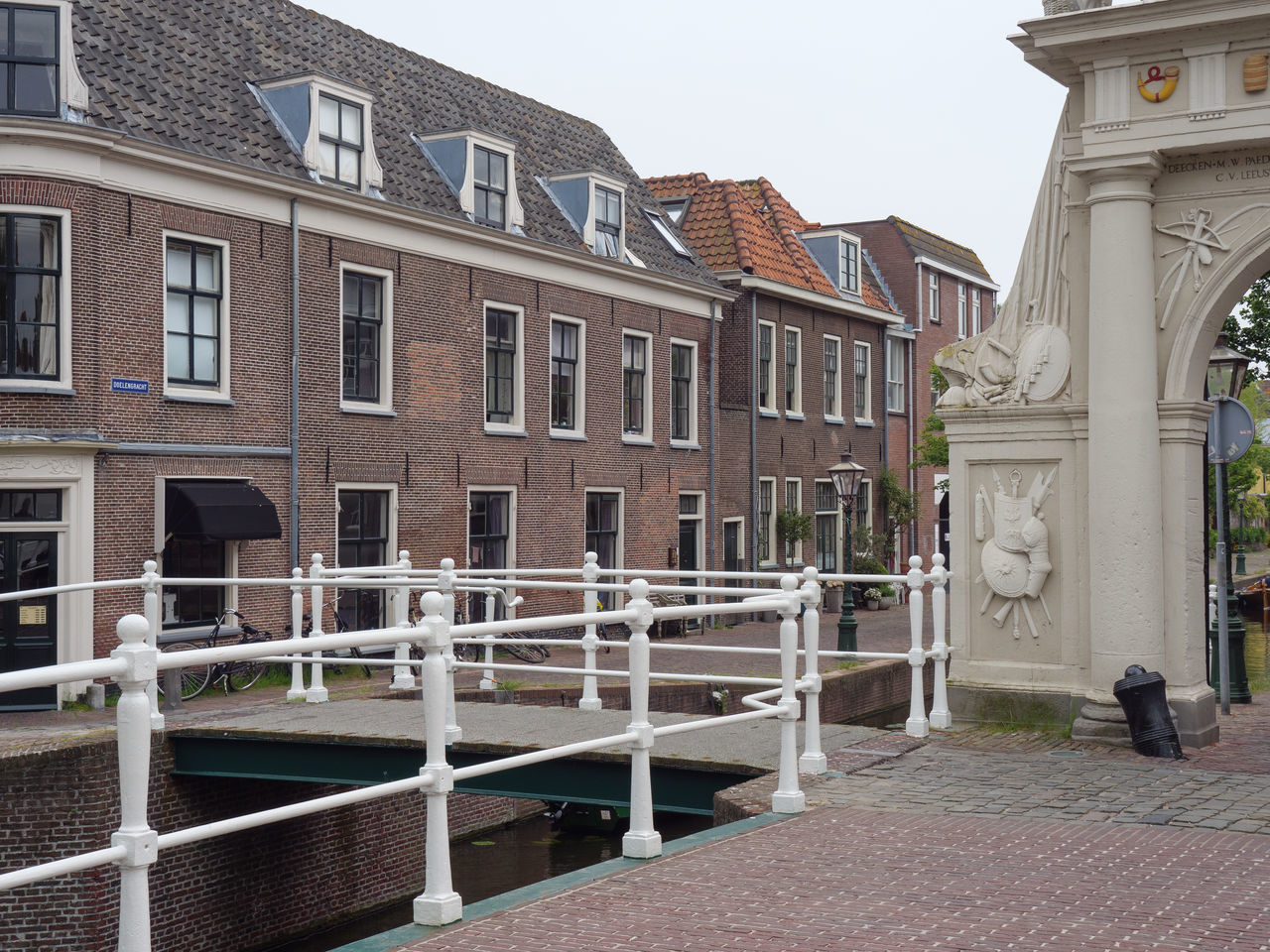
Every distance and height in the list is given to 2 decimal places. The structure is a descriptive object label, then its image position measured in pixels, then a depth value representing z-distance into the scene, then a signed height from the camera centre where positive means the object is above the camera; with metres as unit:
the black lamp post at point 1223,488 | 12.80 +0.30
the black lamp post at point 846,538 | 15.54 -0.35
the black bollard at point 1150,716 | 9.27 -1.30
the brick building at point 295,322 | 15.36 +2.70
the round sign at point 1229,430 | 11.98 +0.78
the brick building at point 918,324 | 36.12 +5.46
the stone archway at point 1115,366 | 9.66 +1.12
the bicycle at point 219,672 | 15.00 -1.65
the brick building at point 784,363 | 28.73 +3.49
